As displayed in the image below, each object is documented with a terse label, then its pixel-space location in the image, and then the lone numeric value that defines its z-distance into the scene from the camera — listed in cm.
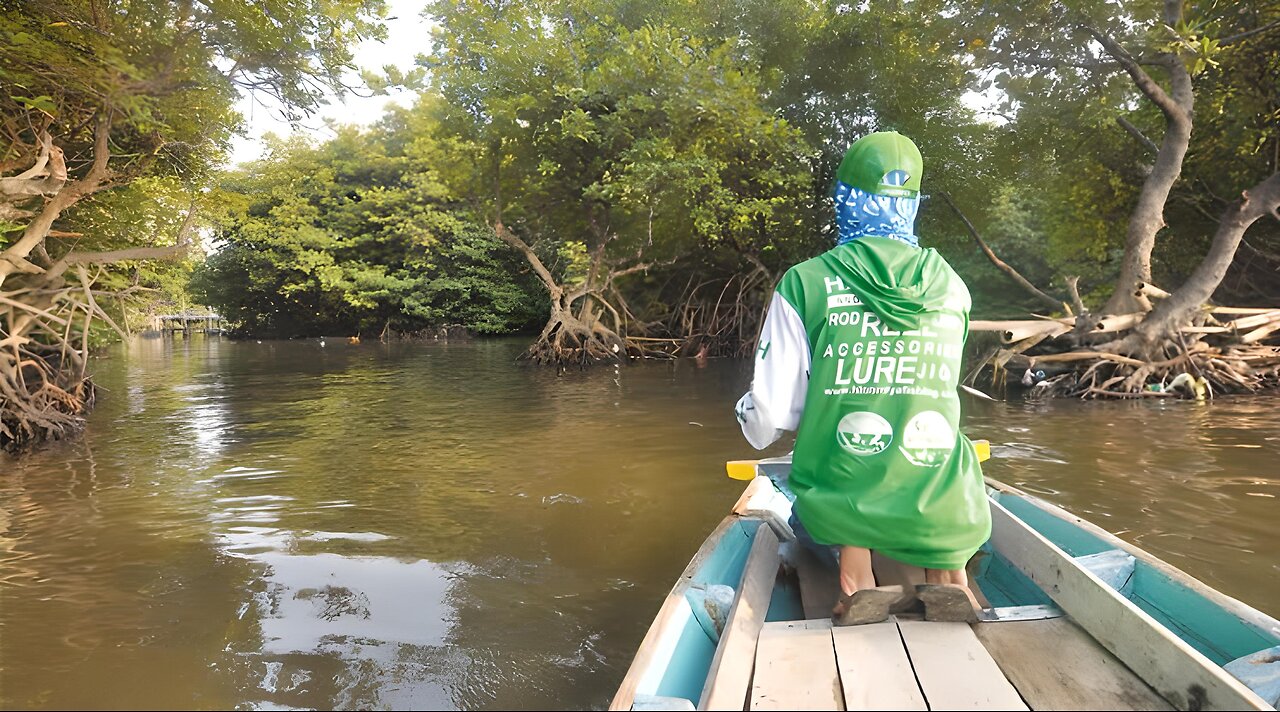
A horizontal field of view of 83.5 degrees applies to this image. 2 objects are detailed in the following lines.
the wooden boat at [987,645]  178
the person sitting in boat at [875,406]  229
